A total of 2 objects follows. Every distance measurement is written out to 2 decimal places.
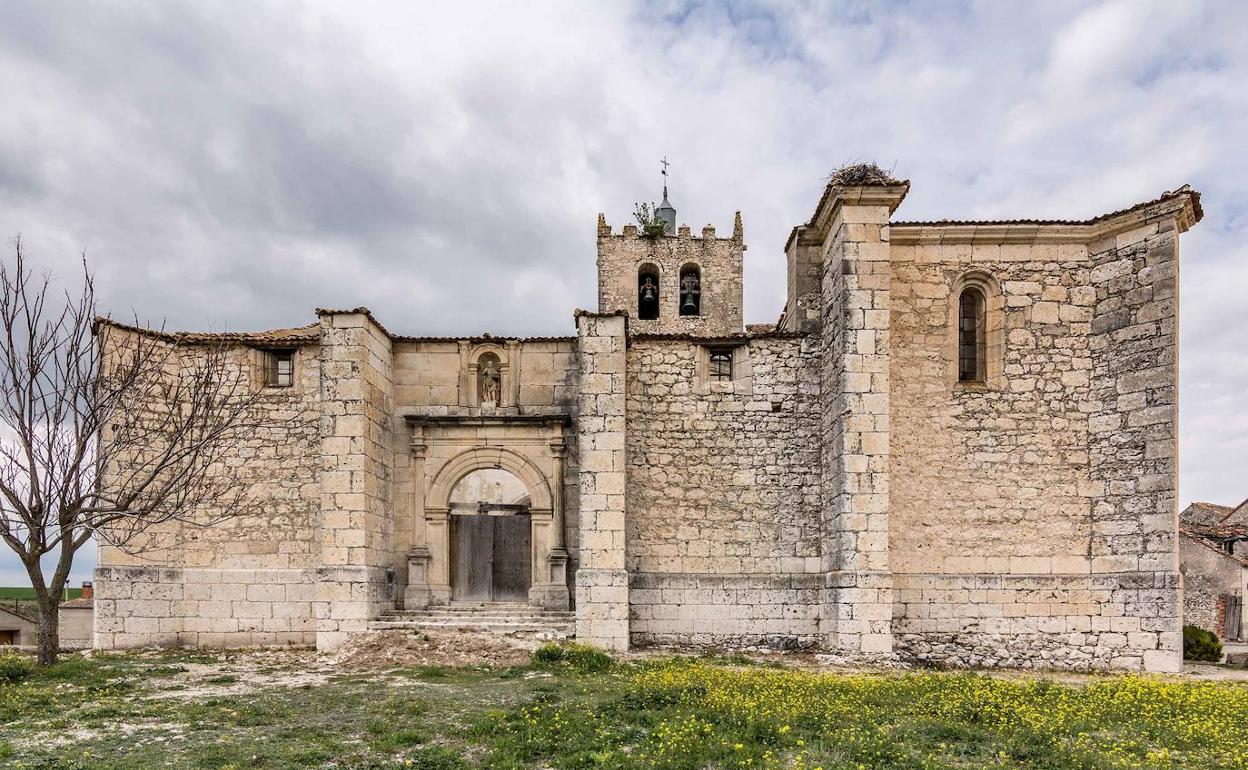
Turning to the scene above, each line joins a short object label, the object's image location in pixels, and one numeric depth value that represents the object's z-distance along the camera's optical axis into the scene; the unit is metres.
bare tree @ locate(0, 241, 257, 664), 9.29
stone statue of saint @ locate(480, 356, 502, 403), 13.34
